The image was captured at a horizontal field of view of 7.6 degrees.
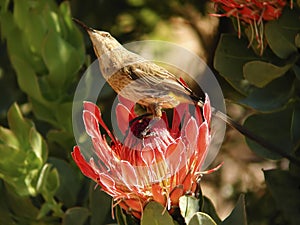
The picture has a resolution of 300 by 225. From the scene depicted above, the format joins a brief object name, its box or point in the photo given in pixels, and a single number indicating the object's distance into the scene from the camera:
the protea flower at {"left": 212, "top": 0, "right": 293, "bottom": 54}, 1.91
